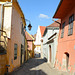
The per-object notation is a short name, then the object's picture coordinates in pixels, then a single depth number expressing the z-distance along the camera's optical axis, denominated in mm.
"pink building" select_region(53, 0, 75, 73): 4850
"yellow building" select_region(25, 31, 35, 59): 19240
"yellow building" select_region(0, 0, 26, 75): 5144
